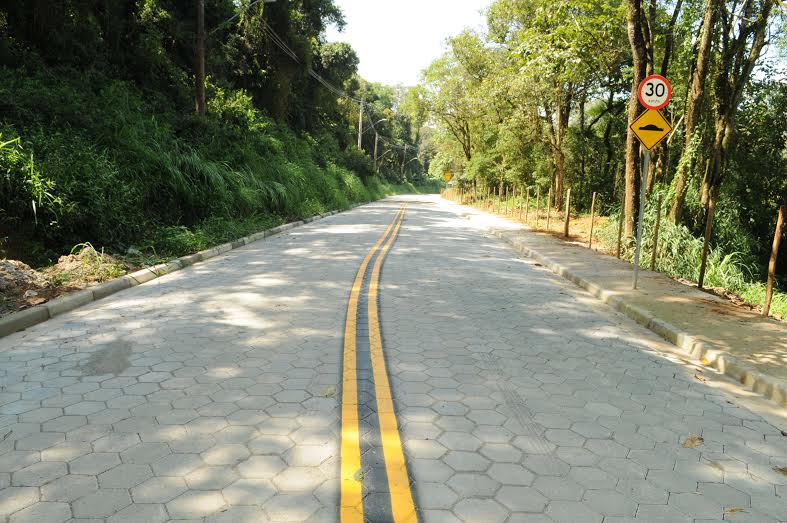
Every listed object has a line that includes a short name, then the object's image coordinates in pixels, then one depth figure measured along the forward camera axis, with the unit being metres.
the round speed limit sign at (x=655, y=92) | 8.30
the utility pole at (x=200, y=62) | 16.70
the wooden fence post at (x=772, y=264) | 7.04
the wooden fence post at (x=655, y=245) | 10.69
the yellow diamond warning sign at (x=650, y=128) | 8.52
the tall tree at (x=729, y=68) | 14.38
